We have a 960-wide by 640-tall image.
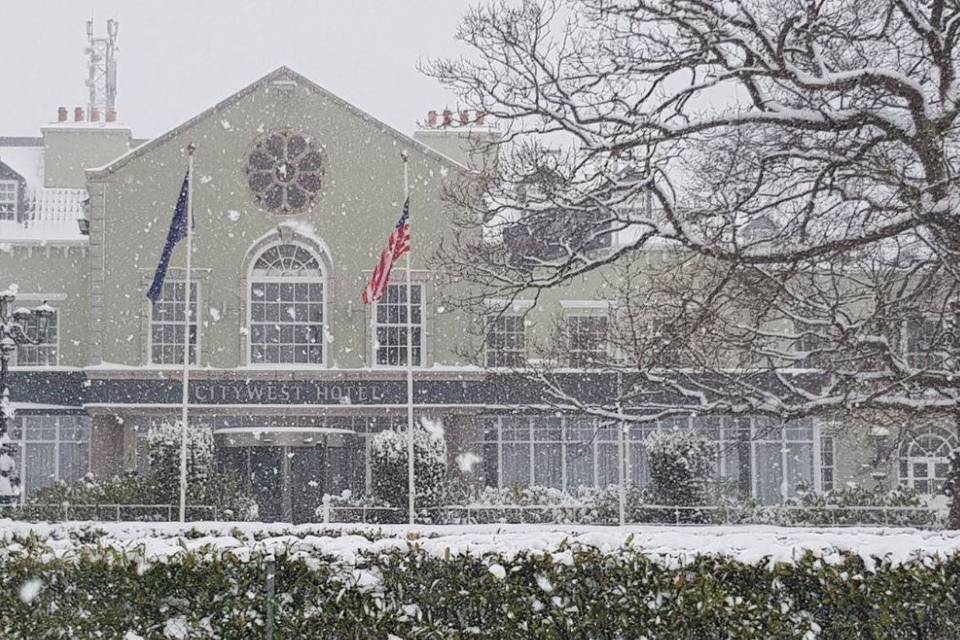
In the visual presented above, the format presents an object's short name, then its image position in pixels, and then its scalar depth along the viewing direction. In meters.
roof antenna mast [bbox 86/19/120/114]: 57.56
